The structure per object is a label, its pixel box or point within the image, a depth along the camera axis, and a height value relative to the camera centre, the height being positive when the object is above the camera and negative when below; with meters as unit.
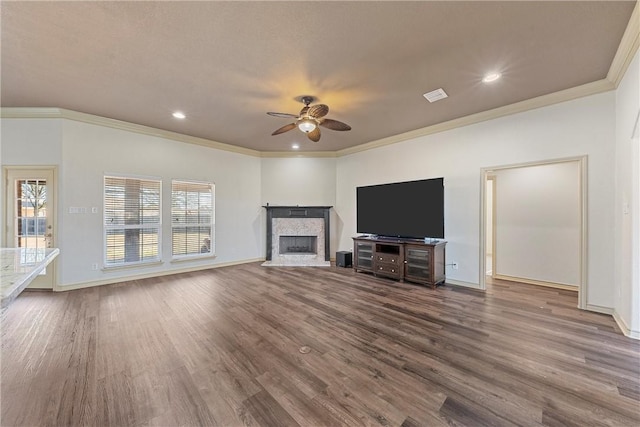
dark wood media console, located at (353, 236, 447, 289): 4.30 -0.89
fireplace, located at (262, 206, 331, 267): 6.58 -0.44
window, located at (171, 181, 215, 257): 5.33 -0.14
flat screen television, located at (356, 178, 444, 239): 4.42 +0.06
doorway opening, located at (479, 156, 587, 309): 4.18 -0.23
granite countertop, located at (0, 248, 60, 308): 1.05 -0.32
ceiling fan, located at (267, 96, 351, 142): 3.27 +1.28
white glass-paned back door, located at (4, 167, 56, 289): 4.09 +0.02
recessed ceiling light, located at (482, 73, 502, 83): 2.99 +1.66
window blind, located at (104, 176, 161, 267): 4.56 -0.16
